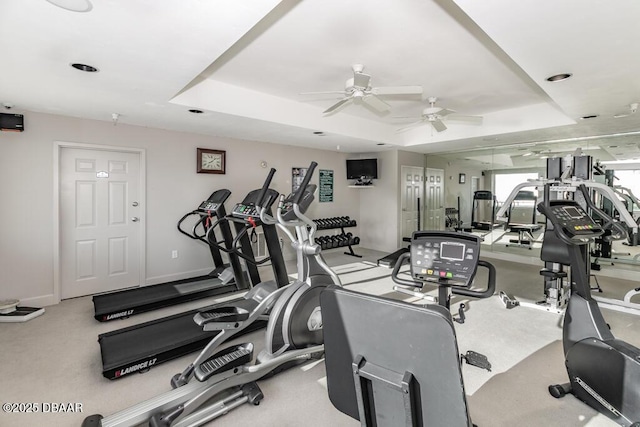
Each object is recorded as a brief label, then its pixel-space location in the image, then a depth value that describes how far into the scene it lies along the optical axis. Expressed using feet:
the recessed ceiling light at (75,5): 5.20
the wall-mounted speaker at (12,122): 11.62
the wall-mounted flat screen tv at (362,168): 22.61
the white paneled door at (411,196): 22.79
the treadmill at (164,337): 7.84
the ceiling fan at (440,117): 12.83
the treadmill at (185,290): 11.34
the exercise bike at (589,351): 5.72
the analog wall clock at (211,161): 16.51
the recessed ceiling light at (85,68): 7.99
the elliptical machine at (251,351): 6.09
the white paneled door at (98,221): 13.26
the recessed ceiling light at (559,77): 8.55
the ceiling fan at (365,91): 9.50
